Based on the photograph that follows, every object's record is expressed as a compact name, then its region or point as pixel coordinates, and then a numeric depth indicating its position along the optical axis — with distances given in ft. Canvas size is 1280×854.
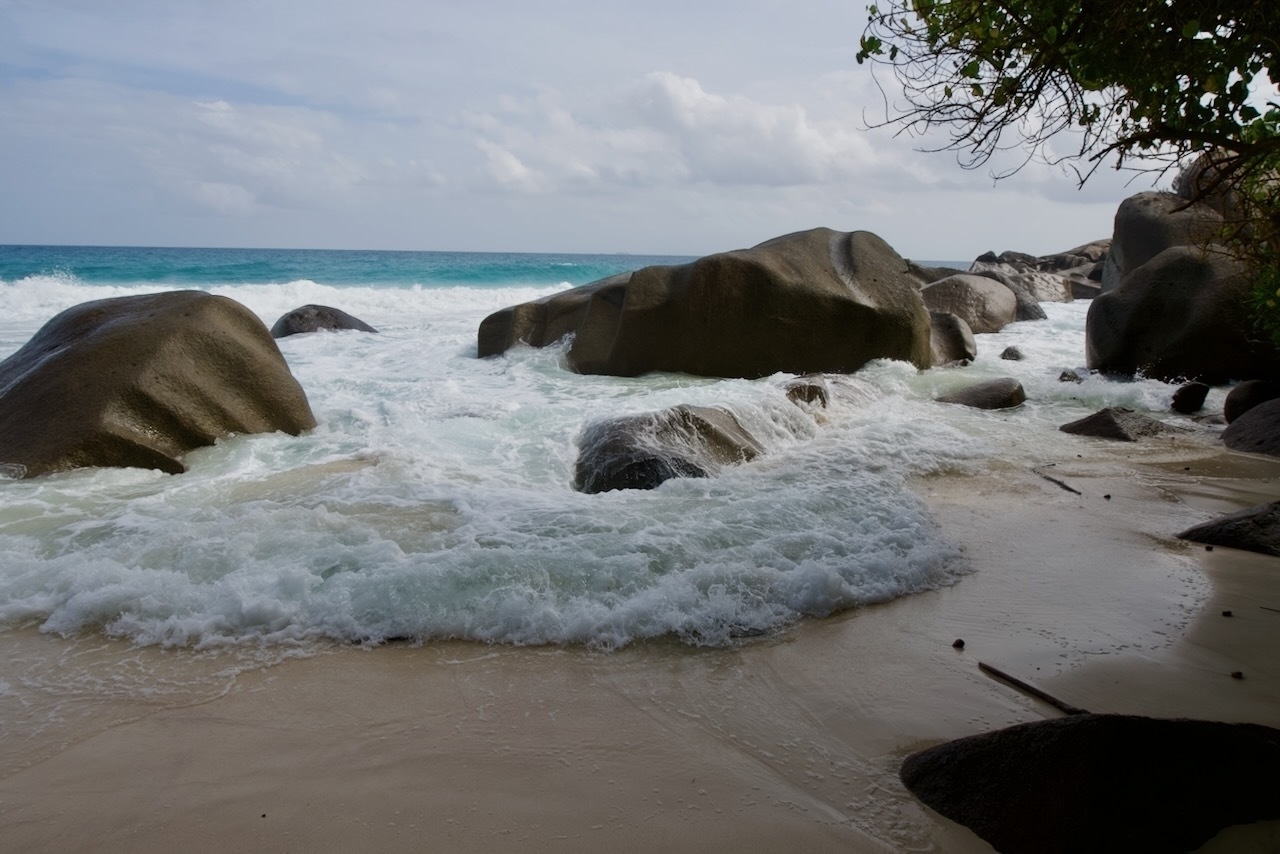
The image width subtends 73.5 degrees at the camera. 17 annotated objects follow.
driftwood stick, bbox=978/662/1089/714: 9.59
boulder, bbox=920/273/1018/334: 49.93
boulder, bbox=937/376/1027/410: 29.43
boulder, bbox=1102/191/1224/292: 44.55
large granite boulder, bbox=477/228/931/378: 32.76
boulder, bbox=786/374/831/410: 26.09
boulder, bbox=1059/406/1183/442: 25.05
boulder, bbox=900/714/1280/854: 7.22
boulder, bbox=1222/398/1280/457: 23.24
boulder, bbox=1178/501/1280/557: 15.15
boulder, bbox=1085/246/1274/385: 31.45
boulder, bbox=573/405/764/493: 18.54
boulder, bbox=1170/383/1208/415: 28.89
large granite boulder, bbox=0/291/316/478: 18.84
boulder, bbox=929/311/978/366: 38.11
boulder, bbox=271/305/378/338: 45.79
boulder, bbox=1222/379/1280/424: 26.63
